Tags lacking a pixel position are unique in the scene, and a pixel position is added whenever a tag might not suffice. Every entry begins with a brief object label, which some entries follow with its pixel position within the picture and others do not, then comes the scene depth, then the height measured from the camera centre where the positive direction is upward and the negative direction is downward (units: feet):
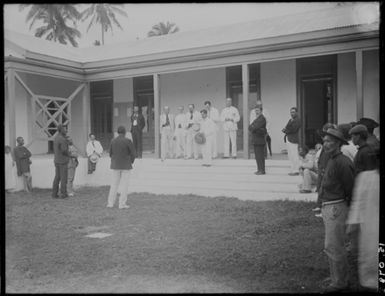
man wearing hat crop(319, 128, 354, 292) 13.67 -2.48
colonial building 32.30 +7.44
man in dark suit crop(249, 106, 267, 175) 29.99 +0.35
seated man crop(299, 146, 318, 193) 26.32 -2.13
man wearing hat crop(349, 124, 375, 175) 13.89 -0.33
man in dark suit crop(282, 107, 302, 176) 28.86 +0.23
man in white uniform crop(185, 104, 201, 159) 37.52 +1.52
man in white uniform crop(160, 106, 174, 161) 37.90 +1.28
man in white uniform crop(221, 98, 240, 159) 36.01 +2.04
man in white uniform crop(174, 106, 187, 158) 38.75 +1.28
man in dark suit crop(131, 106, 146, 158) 40.24 +1.59
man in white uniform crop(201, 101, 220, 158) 36.63 +2.92
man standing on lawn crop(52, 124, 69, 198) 31.40 -1.37
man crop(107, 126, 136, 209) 27.68 -1.23
